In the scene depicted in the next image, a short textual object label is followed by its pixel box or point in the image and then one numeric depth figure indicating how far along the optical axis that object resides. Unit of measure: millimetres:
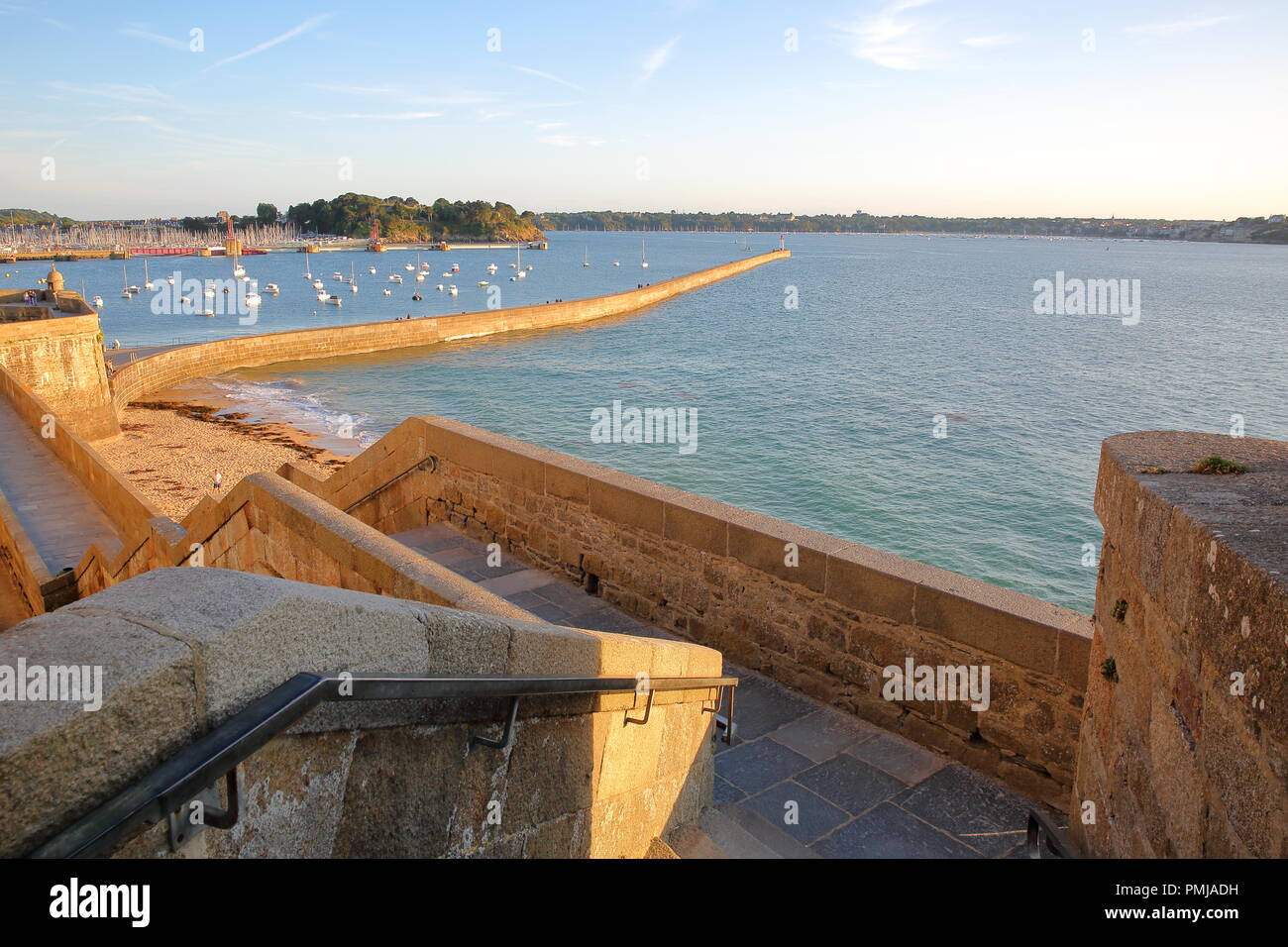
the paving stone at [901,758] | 5770
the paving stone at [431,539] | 9672
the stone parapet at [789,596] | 5465
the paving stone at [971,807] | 5164
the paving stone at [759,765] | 5680
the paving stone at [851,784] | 5480
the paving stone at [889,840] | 5000
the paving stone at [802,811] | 5223
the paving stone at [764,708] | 6348
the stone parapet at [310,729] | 1567
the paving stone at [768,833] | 4836
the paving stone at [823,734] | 6043
